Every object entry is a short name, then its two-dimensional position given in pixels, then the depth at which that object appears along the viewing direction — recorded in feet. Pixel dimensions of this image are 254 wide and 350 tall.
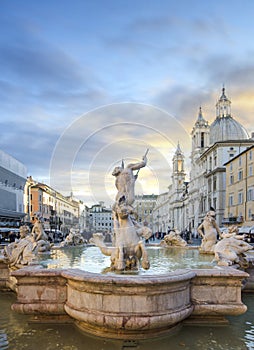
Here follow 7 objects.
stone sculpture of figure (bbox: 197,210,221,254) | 36.01
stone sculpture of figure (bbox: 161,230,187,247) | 48.98
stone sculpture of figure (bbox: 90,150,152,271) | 22.22
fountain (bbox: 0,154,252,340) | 16.58
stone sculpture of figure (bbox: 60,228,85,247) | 51.83
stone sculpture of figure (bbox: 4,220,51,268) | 24.93
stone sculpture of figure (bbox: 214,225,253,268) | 23.80
